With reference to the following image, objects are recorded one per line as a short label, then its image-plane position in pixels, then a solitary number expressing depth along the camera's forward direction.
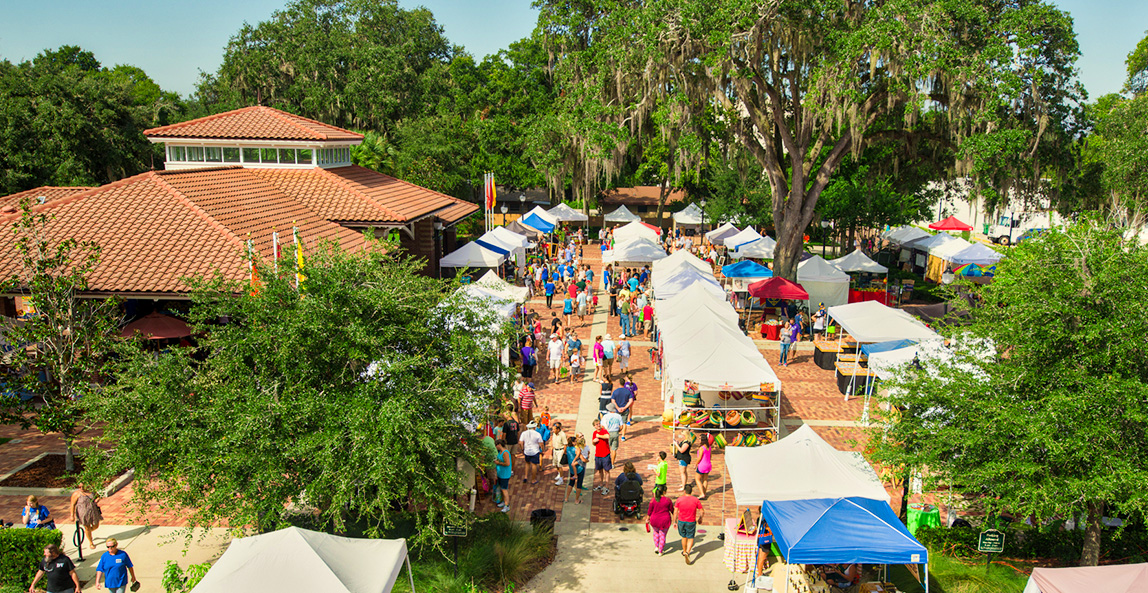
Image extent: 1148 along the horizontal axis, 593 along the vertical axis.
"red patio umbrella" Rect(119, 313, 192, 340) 16.05
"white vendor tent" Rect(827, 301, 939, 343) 17.59
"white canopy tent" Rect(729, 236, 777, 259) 32.53
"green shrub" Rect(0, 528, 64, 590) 10.15
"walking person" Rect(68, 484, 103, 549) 10.65
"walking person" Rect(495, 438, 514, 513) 12.04
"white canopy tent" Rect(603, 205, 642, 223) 46.88
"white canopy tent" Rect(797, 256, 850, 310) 25.41
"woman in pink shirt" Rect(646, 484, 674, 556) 10.72
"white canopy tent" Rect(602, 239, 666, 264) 27.22
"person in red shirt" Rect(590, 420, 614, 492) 12.89
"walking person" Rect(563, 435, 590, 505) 12.54
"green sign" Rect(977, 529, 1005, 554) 9.95
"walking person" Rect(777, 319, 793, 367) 20.78
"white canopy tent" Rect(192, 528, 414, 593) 7.40
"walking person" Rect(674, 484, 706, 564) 10.70
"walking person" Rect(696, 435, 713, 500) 12.68
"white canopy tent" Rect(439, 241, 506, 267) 26.05
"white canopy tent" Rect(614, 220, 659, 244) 31.98
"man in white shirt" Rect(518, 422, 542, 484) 13.05
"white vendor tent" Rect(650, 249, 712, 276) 23.92
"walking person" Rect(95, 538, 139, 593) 9.30
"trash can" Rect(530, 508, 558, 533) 11.27
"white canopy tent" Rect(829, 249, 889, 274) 27.30
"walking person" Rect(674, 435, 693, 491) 12.80
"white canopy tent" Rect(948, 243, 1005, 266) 29.31
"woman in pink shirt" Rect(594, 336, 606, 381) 18.56
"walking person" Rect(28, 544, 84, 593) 9.30
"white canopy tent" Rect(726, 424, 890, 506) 10.27
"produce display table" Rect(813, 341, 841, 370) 20.69
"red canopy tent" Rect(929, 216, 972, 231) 41.81
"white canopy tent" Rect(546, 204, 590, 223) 42.78
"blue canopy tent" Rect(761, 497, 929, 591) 8.93
